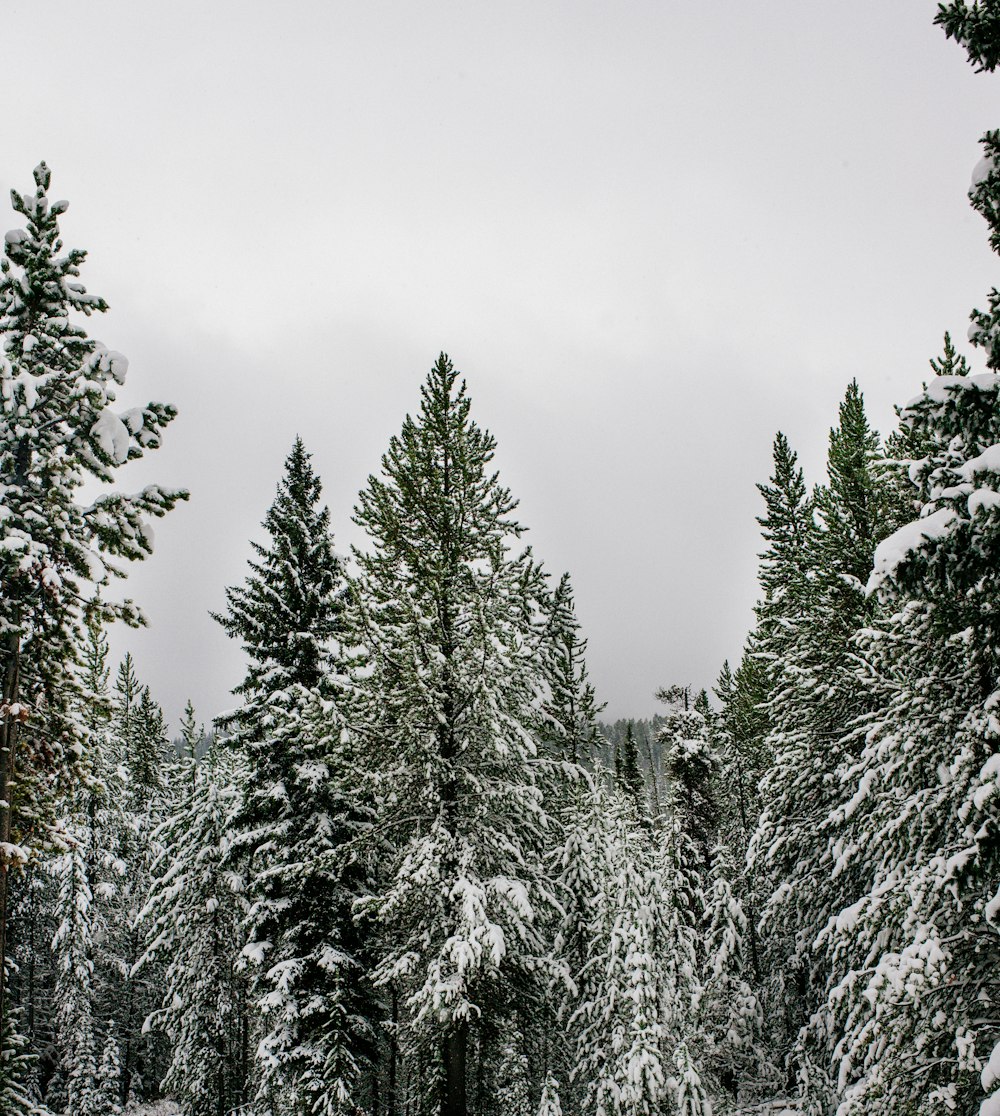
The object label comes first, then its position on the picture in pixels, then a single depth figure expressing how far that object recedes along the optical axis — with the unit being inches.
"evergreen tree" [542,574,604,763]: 855.1
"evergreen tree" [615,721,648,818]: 1684.3
